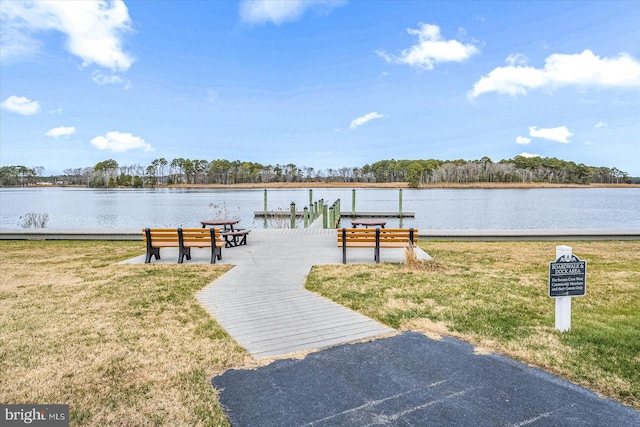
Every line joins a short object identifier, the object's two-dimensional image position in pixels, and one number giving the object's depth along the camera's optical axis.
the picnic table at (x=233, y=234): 10.02
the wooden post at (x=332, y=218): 18.39
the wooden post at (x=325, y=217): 16.15
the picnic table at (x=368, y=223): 11.94
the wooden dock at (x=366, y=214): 24.76
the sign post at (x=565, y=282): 4.09
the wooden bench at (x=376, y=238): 8.23
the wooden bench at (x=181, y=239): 8.16
